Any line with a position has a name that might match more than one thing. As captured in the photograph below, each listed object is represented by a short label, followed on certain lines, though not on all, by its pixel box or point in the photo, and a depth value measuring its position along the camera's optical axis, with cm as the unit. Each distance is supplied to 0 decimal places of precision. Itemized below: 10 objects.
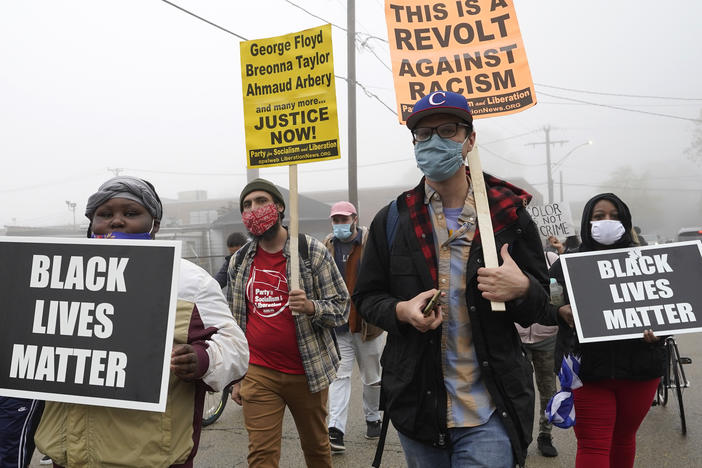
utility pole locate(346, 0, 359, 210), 1448
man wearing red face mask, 370
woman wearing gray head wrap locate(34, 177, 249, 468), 202
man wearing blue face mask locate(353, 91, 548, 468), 230
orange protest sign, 383
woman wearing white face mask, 328
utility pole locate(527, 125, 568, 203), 4537
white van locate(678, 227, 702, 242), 2296
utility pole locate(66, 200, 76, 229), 3991
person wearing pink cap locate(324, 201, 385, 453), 516
